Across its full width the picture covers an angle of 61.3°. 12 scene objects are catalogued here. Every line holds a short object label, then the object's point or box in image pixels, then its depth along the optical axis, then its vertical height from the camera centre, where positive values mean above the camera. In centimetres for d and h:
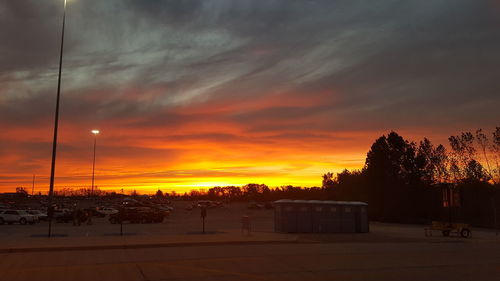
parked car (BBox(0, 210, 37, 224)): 4666 -182
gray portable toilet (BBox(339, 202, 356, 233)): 3238 -101
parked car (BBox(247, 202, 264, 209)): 11522 -99
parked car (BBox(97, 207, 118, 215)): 6924 -142
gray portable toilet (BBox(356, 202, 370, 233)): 3284 -117
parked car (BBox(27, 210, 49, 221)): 5162 -192
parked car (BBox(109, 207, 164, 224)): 4615 -157
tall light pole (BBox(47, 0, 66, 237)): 2513 +306
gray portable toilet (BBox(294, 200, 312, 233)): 3094 -92
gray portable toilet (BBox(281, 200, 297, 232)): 3062 -92
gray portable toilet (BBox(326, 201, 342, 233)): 3180 -100
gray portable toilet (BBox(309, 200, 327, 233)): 3134 -100
